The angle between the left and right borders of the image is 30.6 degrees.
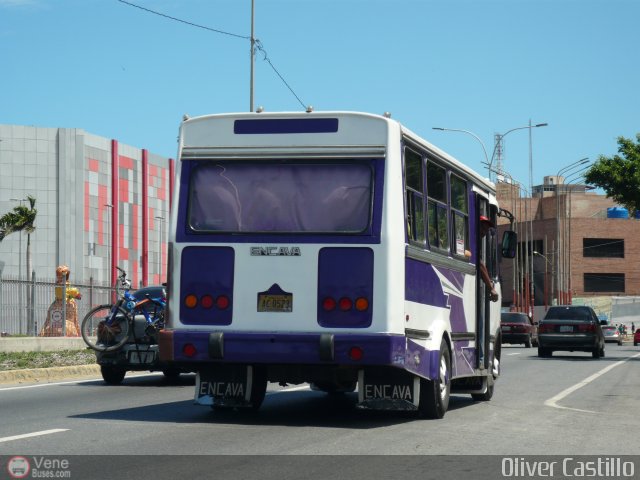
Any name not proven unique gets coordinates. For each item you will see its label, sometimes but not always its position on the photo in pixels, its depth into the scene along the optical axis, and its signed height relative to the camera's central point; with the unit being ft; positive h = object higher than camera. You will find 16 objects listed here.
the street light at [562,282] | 238.48 +1.68
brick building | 373.61 +9.82
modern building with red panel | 275.18 +21.46
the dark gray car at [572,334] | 122.93 -4.96
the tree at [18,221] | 194.39 +10.75
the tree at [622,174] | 124.06 +12.10
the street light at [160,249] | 311.06 +9.63
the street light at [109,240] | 286.66 +11.13
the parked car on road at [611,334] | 239.09 -9.52
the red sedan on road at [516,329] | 167.94 -6.04
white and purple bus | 39.34 +0.93
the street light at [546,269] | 363.05 +5.58
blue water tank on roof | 404.98 +25.98
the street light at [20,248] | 261.24 +8.33
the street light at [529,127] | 185.61 +25.57
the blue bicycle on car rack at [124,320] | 63.00 -1.88
